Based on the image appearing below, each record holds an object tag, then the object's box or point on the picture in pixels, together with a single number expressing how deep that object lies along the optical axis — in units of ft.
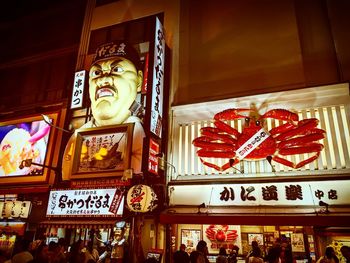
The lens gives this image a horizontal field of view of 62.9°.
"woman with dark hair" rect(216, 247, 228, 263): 29.43
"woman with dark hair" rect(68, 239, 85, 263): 29.14
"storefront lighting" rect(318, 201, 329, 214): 29.41
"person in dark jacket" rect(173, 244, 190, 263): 21.06
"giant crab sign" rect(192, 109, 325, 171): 31.50
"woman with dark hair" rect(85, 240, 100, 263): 31.30
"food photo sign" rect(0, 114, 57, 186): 47.93
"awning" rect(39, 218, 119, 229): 35.66
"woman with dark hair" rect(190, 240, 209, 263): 24.75
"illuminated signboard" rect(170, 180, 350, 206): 30.09
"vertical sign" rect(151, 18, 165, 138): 38.51
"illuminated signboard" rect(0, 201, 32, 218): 44.68
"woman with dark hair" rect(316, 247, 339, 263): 27.70
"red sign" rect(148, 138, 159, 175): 35.77
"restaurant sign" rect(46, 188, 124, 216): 36.76
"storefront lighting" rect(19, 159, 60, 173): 42.96
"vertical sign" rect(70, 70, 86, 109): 46.11
